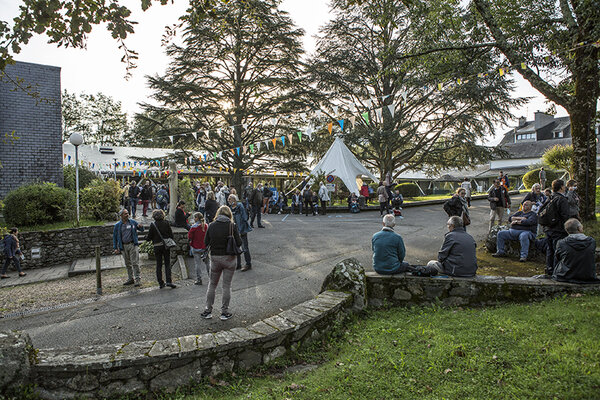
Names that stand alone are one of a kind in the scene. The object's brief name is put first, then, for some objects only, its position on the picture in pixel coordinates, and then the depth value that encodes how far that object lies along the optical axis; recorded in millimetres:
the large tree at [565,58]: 8758
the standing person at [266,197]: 19000
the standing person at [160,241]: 7324
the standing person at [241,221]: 8250
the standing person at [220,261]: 5234
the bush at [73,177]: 15984
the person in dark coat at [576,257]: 4766
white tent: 21516
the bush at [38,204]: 11781
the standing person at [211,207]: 10766
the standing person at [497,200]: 10423
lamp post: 11712
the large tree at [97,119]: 43312
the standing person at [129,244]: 7852
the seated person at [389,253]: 5445
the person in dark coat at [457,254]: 5273
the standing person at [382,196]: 15961
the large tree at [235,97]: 23047
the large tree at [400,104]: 22266
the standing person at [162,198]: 15763
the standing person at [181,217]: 10375
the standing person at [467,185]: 19378
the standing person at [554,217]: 6164
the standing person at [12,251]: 9750
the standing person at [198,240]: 7562
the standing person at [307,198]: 18750
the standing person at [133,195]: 16719
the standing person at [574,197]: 6134
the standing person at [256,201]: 13812
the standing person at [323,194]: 18453
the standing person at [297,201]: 19734
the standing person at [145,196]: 16734
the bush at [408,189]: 30500
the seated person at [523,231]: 7633
